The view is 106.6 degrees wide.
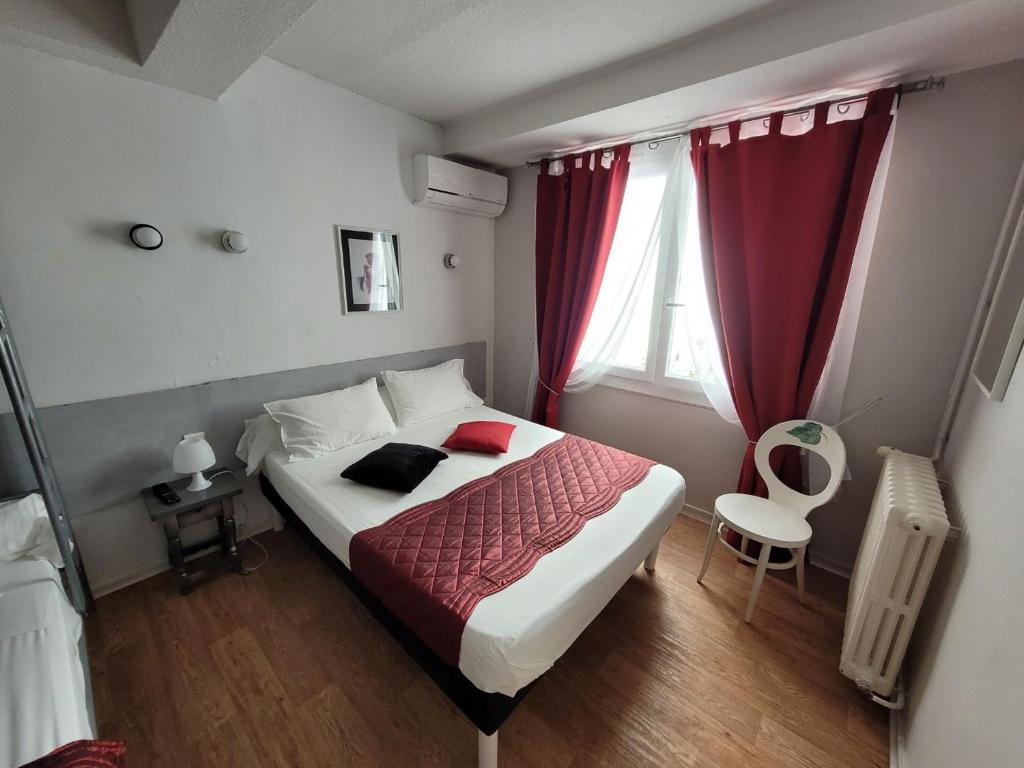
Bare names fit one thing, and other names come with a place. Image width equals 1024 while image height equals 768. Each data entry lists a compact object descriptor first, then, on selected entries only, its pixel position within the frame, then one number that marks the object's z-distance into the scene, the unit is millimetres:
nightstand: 1779
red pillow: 2195
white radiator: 1241
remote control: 1782
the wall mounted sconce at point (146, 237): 1685
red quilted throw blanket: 1206
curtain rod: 1542
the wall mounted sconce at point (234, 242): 1931
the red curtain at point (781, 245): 1747
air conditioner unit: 2590
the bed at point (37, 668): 875
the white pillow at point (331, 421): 2109
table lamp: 1781
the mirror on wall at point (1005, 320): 1117
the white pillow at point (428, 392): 2619
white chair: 1712
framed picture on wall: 2426
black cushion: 1792
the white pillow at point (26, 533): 1396
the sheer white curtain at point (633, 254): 2367
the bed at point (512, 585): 1084
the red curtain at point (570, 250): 2523
